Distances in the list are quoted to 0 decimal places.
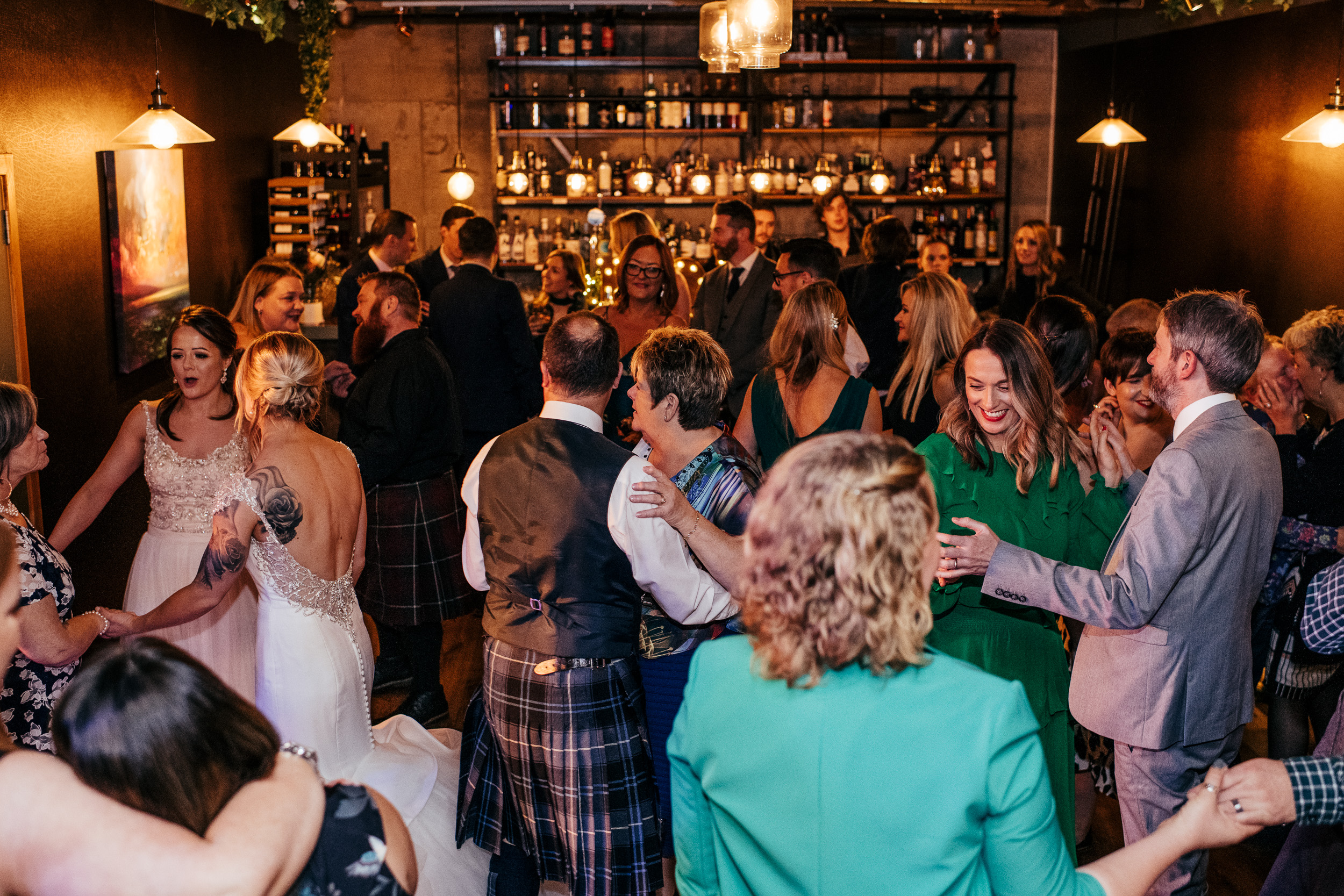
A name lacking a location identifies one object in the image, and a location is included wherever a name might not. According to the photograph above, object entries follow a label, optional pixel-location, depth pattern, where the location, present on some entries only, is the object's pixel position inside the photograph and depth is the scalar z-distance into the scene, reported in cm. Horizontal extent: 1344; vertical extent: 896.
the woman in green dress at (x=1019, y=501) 242
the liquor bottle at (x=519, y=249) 866
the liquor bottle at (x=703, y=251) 859
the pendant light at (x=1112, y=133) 633
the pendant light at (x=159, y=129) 409
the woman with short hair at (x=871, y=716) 125
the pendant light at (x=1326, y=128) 453
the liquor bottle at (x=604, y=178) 845
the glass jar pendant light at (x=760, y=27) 420
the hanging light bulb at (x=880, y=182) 814
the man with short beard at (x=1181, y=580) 216
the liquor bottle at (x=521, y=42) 841
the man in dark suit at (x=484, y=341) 499
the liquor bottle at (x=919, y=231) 873
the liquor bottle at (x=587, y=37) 855
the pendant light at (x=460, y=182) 764
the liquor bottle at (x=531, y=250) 858
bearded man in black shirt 390
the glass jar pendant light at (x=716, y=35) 446
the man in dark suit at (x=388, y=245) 582
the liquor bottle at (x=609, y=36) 832
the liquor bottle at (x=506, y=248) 859
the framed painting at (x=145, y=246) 469
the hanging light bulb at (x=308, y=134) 607
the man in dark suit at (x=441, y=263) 605
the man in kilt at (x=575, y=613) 239
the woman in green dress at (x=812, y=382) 356
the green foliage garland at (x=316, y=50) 655
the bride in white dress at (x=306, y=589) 258
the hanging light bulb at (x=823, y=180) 783
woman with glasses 482
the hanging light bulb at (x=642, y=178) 787
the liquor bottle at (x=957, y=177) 877
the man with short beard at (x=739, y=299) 524
